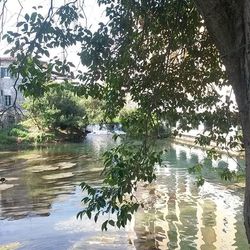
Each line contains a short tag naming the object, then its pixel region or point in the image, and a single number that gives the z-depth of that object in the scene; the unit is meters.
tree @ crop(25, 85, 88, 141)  29.83
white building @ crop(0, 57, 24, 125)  31.84
